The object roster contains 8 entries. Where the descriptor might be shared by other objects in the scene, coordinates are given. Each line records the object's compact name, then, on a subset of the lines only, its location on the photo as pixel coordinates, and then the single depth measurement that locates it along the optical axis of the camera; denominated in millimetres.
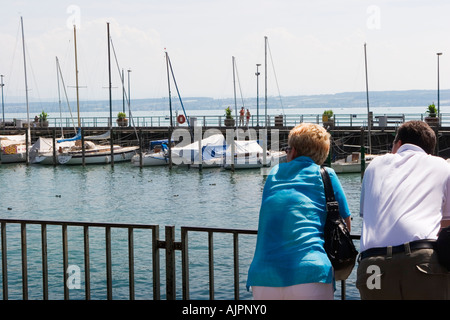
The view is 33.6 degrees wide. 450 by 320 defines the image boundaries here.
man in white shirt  4082
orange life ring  59350
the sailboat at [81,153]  55344
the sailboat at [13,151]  57406
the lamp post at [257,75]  83125
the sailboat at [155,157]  52938
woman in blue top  4223
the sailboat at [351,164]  45153
